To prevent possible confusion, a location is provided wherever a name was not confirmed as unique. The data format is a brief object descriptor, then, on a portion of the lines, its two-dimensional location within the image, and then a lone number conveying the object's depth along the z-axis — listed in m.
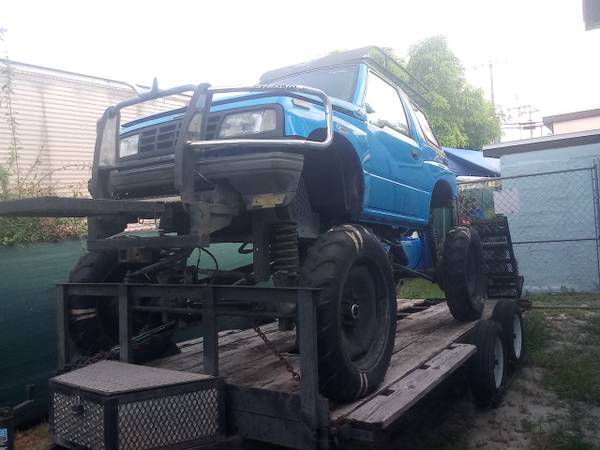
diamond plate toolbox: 2.74
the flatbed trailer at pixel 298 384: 2.97
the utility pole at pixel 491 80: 36.51
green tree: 20.78
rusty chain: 3.18
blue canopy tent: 16.59
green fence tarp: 4.92
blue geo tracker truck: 3.38
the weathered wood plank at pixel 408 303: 7.26
